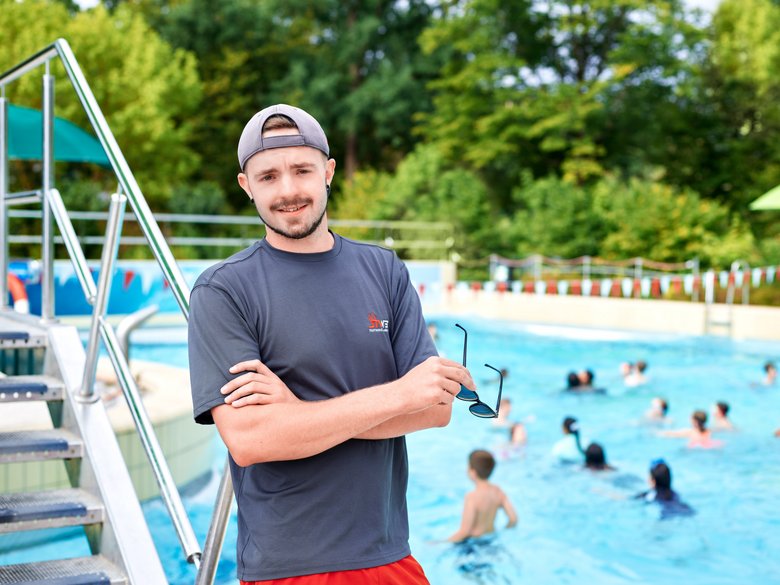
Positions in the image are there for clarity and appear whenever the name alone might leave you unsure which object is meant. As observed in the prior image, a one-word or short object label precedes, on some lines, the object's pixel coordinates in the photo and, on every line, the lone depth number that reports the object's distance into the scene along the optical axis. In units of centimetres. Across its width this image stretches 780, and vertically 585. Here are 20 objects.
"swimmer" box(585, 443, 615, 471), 825
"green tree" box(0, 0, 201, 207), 2481
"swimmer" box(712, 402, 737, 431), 991
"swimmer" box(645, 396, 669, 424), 1038
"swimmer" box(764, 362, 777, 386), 1161
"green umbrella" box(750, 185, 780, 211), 934
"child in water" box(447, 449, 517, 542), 657
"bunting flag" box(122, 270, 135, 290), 1363
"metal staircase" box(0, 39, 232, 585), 247
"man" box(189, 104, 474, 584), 156
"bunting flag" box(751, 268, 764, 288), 1595
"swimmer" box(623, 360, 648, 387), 1239
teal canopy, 766
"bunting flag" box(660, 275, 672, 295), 1728
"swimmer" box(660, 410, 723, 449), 930
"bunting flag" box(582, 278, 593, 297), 1856
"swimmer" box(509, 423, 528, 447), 953
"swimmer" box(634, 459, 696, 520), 733
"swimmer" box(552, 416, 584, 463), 873
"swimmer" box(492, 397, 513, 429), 996
